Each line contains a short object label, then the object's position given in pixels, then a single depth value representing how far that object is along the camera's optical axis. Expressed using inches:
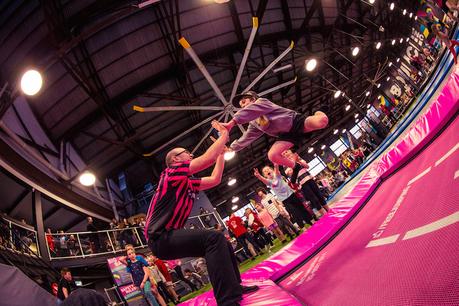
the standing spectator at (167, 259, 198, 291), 325.1
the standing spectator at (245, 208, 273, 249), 346.9
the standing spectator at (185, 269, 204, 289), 393.4
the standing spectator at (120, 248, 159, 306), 243.4
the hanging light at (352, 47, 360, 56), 419.9
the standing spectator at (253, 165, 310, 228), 223.3
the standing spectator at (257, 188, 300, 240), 285.4
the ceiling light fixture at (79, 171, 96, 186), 315.6
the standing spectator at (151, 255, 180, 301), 295.3
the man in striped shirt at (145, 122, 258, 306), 75.1
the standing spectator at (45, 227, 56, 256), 328.8
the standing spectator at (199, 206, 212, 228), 513.6
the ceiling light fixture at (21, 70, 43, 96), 189.3
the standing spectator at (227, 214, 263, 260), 336.8
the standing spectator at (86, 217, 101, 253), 379.9
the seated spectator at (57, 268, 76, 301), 204.8
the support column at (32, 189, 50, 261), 293.3
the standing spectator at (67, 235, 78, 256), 354.6
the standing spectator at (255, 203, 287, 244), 352.3
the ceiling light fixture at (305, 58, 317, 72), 342.4
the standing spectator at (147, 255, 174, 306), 280.1
